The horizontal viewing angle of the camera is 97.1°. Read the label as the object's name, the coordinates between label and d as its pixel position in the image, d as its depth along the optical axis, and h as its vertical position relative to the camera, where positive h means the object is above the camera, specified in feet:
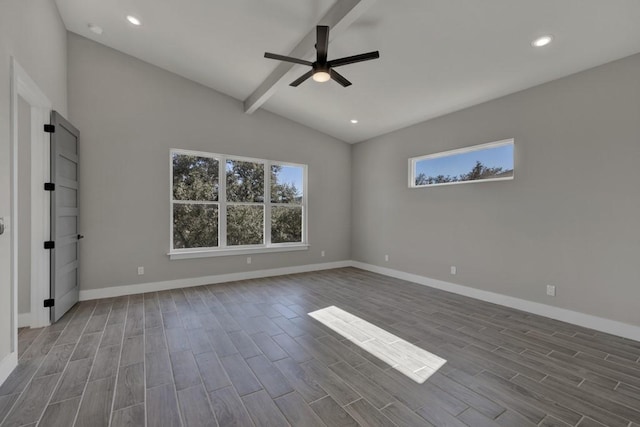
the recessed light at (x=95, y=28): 12.06 +7.96
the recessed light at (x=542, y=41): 9.15 +5.67
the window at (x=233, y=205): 15.74 +0.50
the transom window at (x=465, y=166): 13.43 +2.56
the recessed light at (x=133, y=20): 11.25 +7.79
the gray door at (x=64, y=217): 10.33 -0.14
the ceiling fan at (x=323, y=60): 8.30 +4.81
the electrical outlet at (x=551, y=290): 11.53 -3.18
